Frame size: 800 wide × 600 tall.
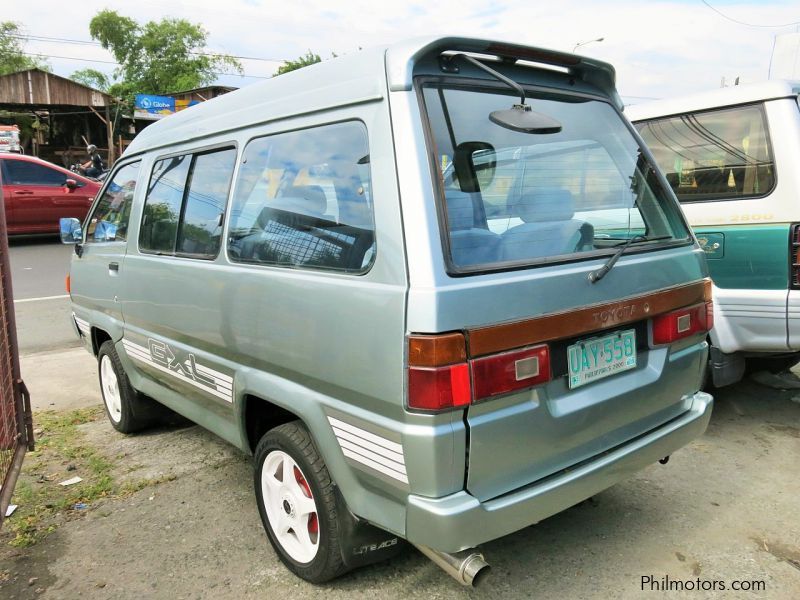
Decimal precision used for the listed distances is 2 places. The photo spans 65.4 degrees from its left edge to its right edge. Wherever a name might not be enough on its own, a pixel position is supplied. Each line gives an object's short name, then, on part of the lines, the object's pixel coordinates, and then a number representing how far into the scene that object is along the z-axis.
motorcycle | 19.35
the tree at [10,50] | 45.53
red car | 12.26
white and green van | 3.45
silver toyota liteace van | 1.87
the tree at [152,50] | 49.25
